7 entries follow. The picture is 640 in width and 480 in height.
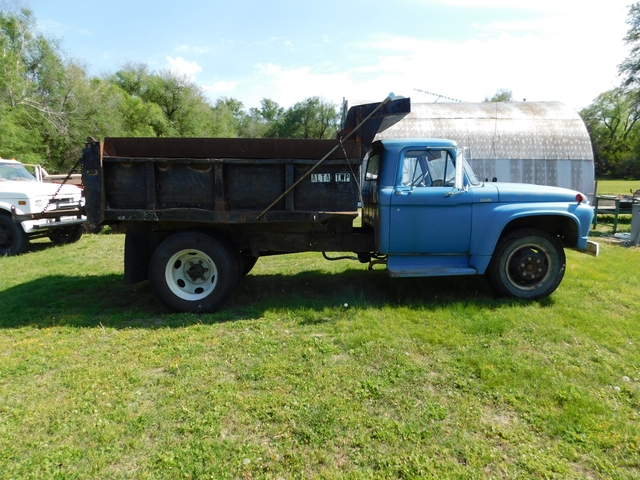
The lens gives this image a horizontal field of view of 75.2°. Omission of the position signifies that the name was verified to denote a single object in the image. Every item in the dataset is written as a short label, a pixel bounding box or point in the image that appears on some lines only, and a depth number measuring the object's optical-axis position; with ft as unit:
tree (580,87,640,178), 169.37
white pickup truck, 30.07
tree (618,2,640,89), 57.98
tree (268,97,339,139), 157.07
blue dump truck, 16.12
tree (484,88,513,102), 186.80
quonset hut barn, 46.01
